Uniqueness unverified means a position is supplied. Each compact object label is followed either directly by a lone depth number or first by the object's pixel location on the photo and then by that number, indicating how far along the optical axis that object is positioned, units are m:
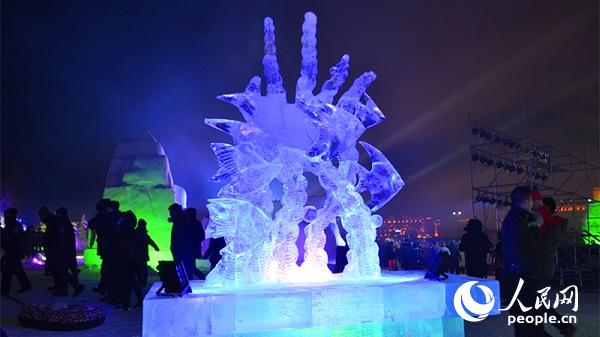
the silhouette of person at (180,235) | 8.37
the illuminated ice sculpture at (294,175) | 6.25
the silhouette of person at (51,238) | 8.77
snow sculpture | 14.93
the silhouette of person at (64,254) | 8.80
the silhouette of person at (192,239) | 8.44
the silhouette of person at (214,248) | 8.48
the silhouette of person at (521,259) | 4.39
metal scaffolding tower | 15.76
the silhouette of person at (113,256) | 8.00
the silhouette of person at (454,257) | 11.88
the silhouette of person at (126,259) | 7.84
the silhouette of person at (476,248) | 8.59
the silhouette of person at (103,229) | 8.40
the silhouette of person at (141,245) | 8.20
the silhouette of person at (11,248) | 8.28
